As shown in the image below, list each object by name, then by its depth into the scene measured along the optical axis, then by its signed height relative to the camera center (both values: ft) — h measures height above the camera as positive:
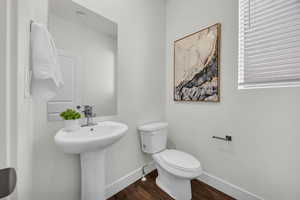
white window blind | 3.48 +1.67
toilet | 4.06 -2.08
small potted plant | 3.25 -0.49
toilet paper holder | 4.52 -1.33
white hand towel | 2.65 +0.94
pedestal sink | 3.08 -1.64
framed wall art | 4.84 +1.38
